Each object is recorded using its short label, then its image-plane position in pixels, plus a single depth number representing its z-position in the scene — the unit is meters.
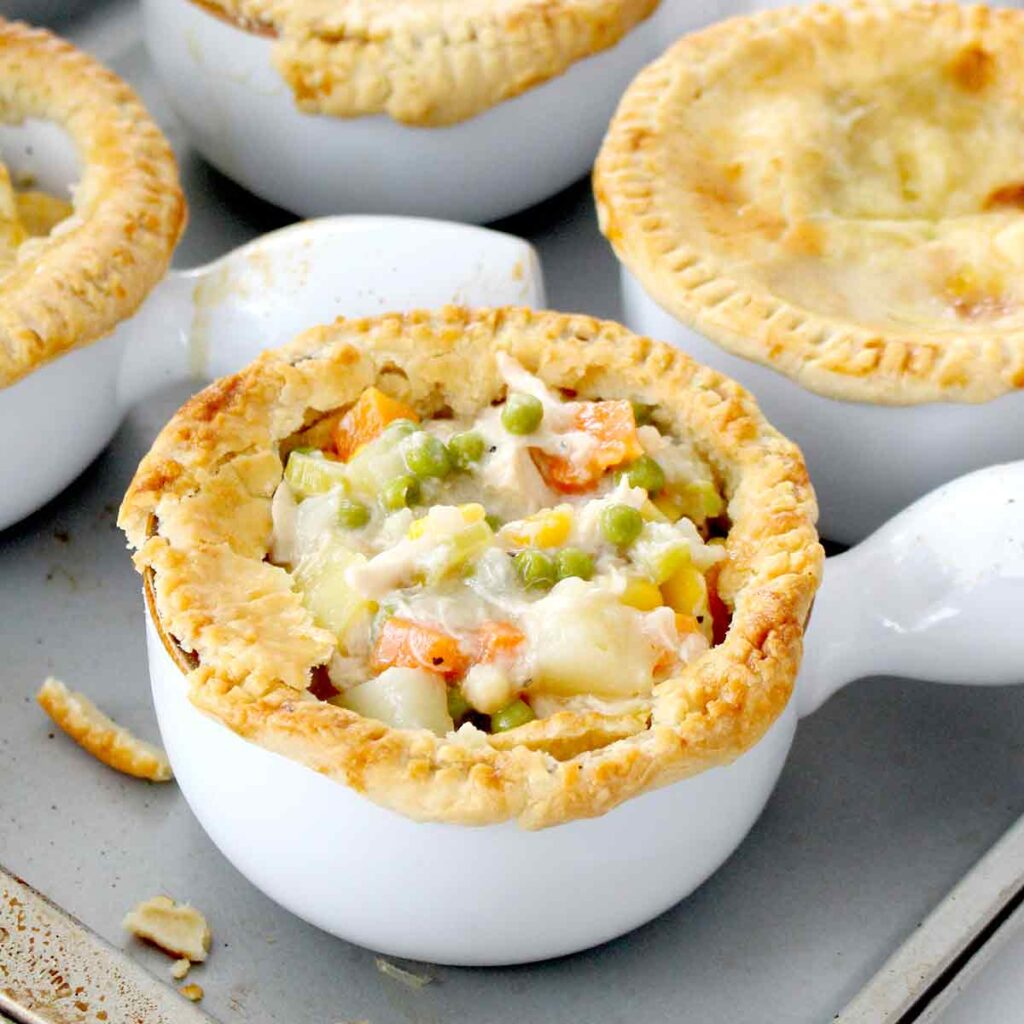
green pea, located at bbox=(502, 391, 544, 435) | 0.66
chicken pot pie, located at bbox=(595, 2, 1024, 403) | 0.71
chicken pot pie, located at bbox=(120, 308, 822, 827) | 0.61
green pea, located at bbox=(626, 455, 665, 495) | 0.66
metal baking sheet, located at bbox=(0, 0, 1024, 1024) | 0.65
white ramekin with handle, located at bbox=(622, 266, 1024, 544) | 0.71
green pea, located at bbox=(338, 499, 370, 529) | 0.65
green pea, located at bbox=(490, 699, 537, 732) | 0.62
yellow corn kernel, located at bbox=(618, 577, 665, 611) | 0.63
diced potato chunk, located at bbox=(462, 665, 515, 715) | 0.62
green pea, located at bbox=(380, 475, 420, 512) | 0.65
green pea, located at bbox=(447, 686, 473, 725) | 0.62
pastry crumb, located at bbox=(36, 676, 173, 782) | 0.68
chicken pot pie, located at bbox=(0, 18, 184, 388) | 0.70
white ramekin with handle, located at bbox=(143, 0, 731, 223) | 0.78
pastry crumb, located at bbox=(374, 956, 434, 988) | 0.65
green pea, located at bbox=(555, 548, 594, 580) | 0.64
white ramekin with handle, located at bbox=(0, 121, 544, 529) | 0.74
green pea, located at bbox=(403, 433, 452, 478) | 0.65
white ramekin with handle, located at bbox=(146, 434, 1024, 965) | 0.61
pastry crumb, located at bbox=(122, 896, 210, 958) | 0.65
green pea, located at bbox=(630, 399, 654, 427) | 0.68
